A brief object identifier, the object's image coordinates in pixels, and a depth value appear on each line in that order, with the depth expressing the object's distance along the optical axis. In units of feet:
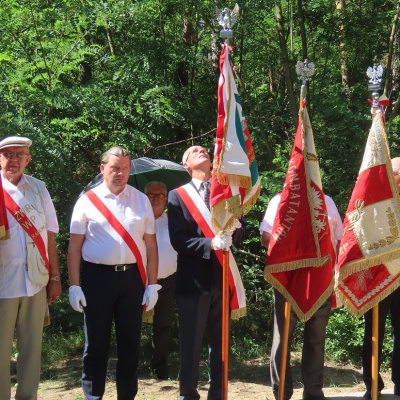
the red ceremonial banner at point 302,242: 17.76
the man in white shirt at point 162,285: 22.21
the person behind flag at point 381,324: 18.72
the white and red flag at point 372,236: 17.67
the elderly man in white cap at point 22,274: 16.29
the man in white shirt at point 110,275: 16.94
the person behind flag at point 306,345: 18.15
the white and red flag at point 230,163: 16.87
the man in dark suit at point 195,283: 17.20
